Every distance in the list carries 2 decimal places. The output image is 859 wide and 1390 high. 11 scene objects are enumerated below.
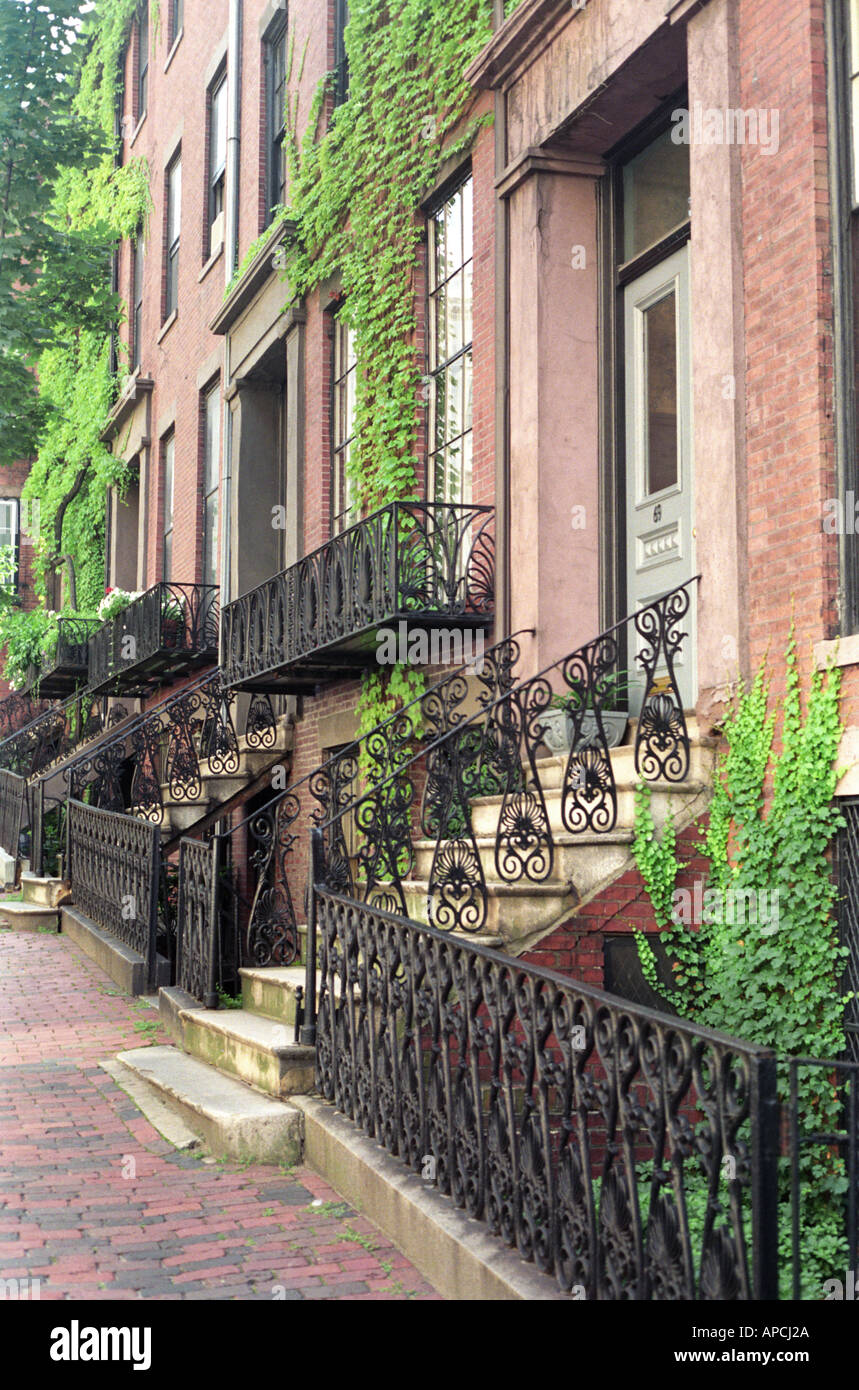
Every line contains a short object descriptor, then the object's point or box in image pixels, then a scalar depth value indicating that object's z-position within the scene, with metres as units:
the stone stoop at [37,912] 14.47
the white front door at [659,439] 8.08
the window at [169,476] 19.44
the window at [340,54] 12.70
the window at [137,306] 21.97
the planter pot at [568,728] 7.96
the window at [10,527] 30.40
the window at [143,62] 22.17
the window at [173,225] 20.06
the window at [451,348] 10.20
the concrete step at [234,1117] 6.61
